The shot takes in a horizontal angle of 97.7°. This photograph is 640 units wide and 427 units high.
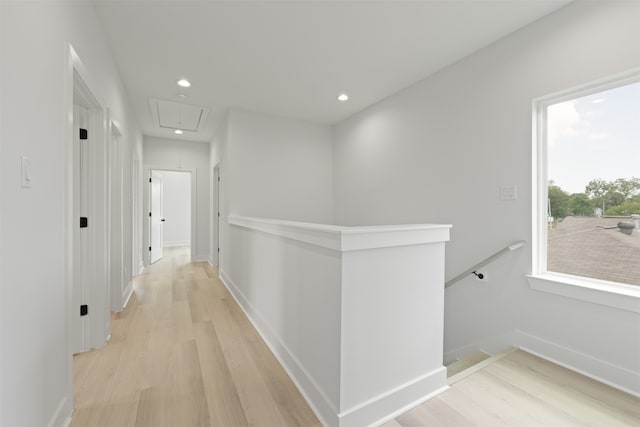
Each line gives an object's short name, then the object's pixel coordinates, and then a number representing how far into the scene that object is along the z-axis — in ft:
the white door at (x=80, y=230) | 7.14
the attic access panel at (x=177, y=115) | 12.70
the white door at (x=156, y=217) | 18.94
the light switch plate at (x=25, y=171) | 3.52
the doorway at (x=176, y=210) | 27.37
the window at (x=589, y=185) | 6.02
